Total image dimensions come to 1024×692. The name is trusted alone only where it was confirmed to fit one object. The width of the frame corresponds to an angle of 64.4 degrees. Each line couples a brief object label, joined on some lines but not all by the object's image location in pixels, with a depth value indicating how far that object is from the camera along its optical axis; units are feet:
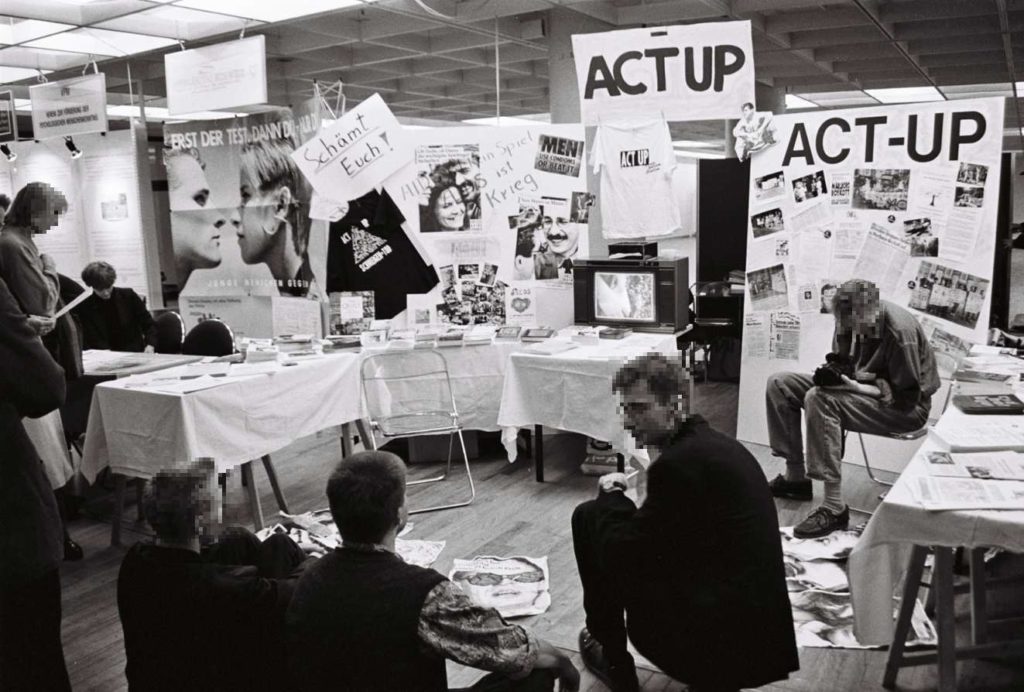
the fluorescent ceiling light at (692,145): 55.98
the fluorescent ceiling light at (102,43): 23.21
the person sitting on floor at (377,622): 5.41
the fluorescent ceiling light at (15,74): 28.17
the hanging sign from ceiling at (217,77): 18.35
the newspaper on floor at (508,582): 10.67
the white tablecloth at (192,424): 11.48
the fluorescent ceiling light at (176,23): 21.65
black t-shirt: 17.90
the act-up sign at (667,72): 15.84
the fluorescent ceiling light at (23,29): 21.71
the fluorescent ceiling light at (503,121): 44.19
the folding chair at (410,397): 15.07
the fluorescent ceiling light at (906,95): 38.23
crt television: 16.31
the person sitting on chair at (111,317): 17.11
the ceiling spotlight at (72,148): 24.13
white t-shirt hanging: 16.93
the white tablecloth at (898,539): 6.42
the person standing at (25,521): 6.90
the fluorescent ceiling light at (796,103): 41.61
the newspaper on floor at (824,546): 11.69
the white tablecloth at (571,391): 14.32
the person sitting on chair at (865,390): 12.46
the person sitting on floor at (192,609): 5.84
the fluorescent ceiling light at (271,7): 20.12
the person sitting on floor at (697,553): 6.56
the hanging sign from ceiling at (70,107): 21.38
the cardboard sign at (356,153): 17.69
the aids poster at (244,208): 19.71
